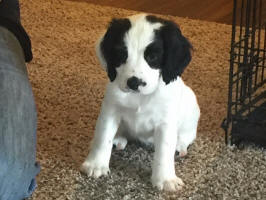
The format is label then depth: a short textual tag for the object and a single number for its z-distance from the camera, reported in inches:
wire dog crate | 70.4
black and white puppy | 58.2
